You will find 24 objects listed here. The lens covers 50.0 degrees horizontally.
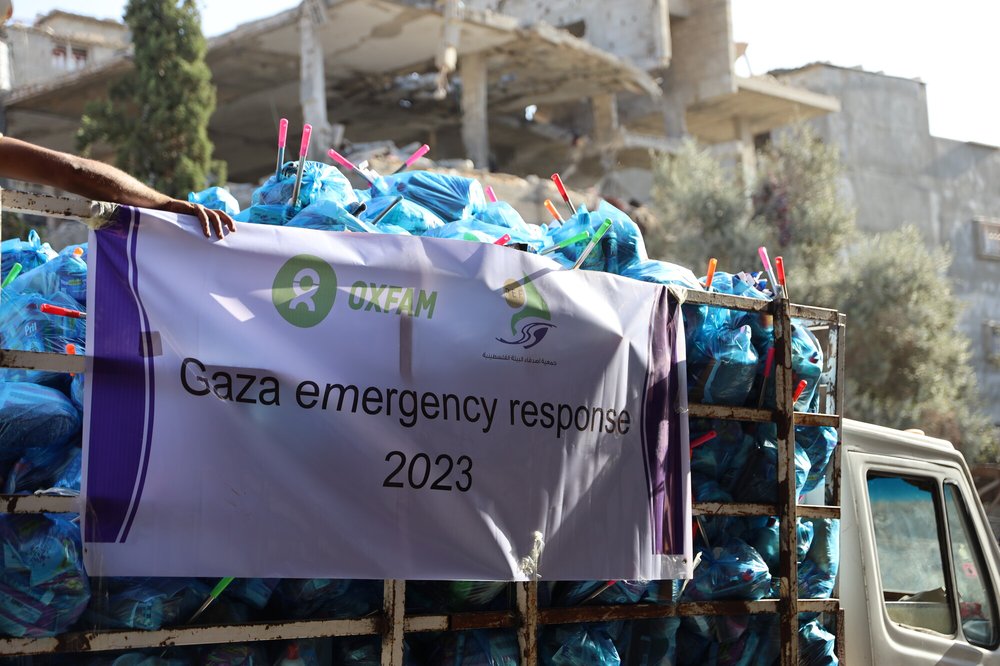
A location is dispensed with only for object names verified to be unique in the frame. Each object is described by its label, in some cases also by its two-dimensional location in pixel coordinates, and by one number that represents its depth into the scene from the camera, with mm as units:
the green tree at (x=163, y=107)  14188
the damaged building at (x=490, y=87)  16375
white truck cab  4043
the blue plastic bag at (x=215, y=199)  3142
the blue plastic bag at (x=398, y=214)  3184
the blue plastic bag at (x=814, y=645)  3625
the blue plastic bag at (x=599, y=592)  3104
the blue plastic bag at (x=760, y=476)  3539
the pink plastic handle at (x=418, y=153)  3371
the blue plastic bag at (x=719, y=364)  3484
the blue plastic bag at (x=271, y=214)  3082
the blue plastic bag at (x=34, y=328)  2621
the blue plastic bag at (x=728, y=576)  3402
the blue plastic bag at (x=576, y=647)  3010
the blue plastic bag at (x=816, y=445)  3740
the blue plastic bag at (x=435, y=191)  3453
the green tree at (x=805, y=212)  18547
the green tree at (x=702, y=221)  17969
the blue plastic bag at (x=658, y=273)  3504
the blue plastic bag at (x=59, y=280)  2743
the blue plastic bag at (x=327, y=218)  2955
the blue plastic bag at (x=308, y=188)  3170
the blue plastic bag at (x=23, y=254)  3125
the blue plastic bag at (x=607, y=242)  3418
